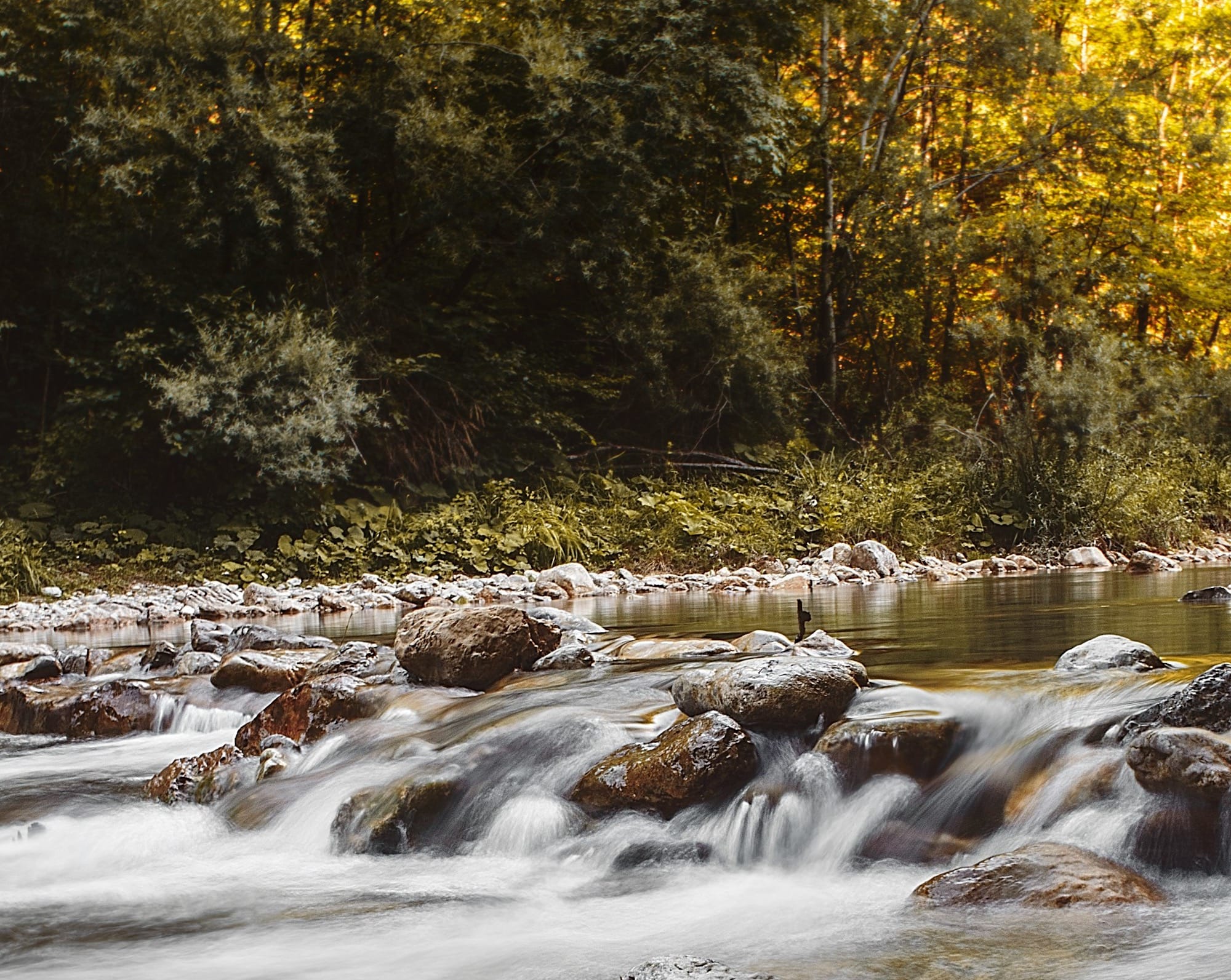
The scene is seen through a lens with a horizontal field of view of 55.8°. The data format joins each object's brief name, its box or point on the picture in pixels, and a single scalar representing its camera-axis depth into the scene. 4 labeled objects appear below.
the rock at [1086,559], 13.43
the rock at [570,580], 11.84
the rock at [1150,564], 12.53
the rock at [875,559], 12.78
